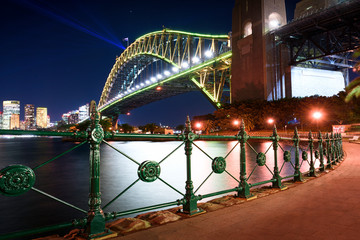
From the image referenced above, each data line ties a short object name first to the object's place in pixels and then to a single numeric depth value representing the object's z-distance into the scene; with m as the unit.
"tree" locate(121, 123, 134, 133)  117.94
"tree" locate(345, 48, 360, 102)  18.12
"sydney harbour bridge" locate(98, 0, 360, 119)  38.34
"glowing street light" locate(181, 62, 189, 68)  58.91
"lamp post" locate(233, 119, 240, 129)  42.39
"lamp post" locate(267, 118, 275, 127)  39.16
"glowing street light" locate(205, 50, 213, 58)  54.48
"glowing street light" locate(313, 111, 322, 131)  33.38
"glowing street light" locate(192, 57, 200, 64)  55.89
